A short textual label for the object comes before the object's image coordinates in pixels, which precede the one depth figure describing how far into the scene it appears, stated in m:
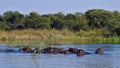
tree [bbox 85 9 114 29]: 68.69
